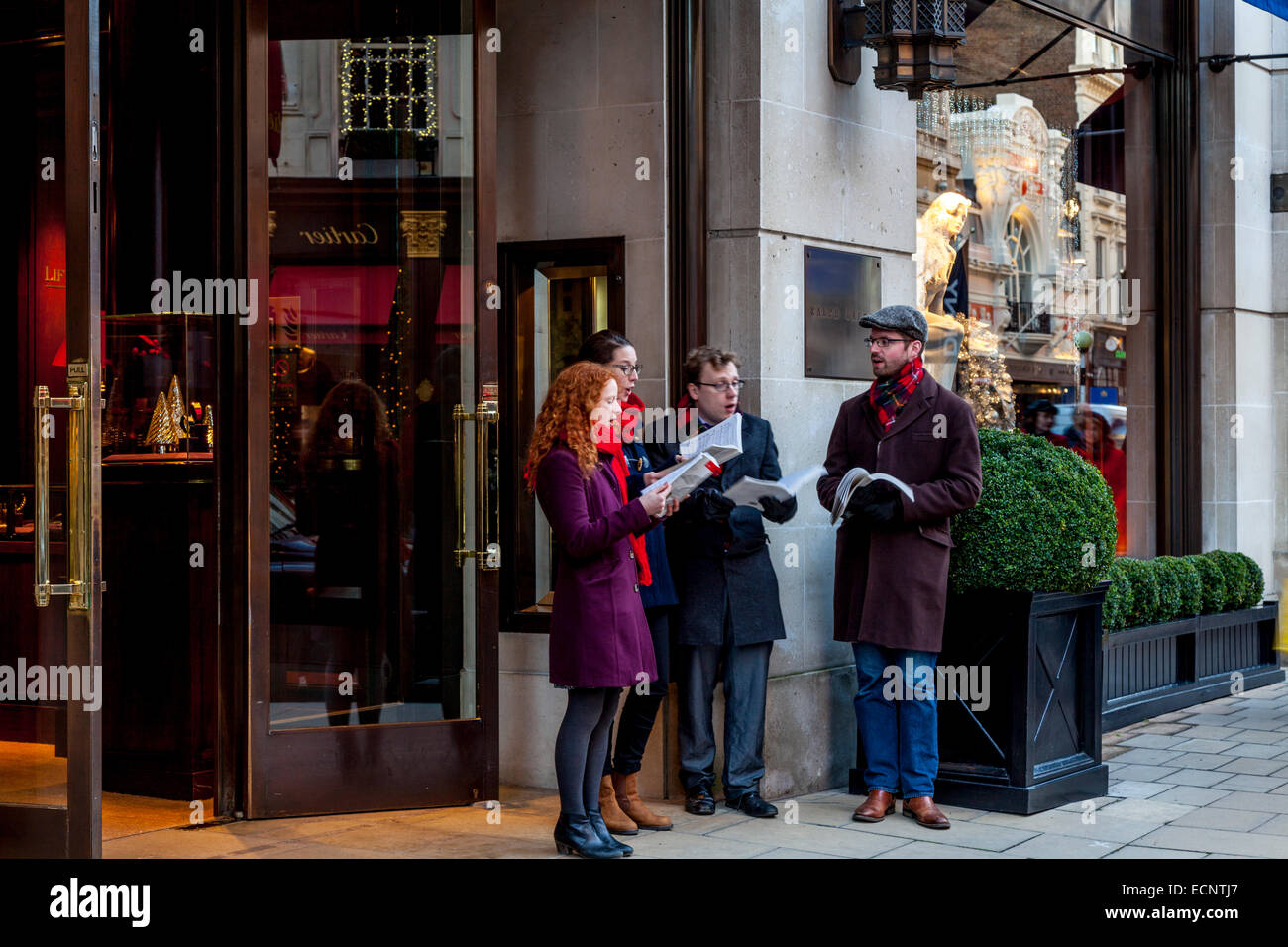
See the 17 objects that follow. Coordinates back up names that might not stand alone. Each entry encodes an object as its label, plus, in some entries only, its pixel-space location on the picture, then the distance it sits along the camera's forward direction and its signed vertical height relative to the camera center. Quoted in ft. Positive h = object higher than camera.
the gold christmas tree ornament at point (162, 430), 23.81 +0.51
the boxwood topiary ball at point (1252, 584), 35.22 -2.97
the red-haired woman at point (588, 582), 18.63 -1.50
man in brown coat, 21.50 -1.35
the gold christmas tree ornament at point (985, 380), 36.29 +1.81
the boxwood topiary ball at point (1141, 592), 30.91 -2.74
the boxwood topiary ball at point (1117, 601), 29.84 -2.82
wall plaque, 24.47 +2.40
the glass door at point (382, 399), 22.65 +0.92
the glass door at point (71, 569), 16.70 -1.13
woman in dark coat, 20.94 -3.18
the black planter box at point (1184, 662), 30.32 -4.37
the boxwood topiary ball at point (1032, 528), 22.11 -1.02
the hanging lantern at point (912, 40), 24.44 +6.62
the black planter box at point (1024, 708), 22.17 -3.68
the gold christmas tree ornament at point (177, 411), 23.60 +0.79
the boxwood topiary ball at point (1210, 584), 33.86 -2.83
